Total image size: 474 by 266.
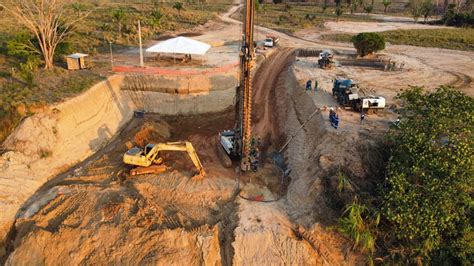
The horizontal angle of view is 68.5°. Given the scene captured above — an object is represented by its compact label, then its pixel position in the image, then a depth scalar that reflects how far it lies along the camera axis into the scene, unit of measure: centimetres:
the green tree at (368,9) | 9319
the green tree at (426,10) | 8164
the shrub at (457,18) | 7238
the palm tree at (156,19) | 6136
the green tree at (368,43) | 4644
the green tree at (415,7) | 8357
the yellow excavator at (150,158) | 2339
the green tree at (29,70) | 3070
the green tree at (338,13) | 7882
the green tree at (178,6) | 7400
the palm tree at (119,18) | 5353
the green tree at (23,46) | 3562
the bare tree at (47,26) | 3352
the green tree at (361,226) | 1783
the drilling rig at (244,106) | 2183
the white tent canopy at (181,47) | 3847
